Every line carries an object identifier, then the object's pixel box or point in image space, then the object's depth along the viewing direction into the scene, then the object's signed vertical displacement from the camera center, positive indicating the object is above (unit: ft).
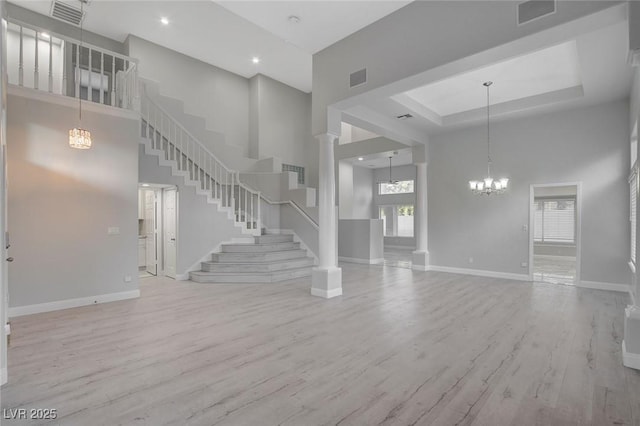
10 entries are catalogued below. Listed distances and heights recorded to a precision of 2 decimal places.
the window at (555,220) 36.22 -0.90
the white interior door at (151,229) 25.29 -1.40
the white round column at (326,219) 18.25 -0.38
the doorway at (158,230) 23.27 -1.43
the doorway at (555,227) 34.76 -1.76
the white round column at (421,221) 27.73 -0.76
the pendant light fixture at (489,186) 20.69 +1.79
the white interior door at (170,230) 22.98 -1.30
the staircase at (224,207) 22.04 +0.49
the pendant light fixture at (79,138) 14.98 +3.57
